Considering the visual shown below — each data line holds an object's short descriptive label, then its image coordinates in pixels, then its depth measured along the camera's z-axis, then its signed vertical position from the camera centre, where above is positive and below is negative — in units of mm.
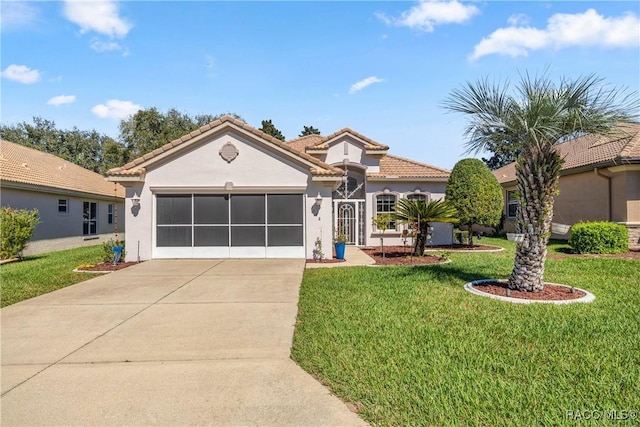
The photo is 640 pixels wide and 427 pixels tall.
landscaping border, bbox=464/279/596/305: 6582 -1578
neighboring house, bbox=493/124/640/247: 14727 +1378
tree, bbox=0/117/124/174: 41578 +9477
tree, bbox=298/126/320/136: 45469 +11155
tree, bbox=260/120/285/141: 36094 +9126
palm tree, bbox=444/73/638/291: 6918 +1771
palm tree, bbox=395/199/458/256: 12781 +90
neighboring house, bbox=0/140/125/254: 15805 +1097
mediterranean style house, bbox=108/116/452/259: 12961 +734
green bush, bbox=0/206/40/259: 13000 -431
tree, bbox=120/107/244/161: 36469 +8976
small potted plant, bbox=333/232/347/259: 13164 -1110
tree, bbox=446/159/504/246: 15984 +999
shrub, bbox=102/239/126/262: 12312 -1150
